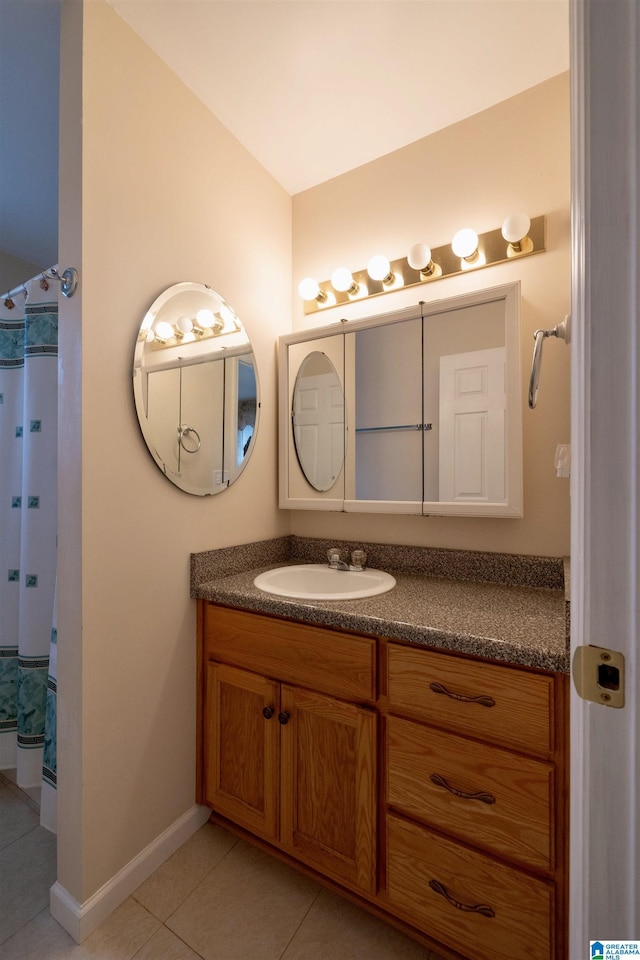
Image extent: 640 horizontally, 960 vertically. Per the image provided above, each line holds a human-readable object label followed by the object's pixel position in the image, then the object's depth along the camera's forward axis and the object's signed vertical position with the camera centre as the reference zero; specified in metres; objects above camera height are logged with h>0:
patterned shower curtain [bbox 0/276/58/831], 1.59 -0.16
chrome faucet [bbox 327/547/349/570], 1.63 -0.31
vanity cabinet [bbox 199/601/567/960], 0.90 -0.75
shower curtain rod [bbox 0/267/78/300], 1.13 +0.54
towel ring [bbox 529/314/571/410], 1.05 +0.35
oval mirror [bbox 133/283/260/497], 1.32 +0.32
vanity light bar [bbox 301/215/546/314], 1.42 +0.80
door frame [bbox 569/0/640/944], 0.47 +0.05
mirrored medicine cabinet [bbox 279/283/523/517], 1.41 +0.27
